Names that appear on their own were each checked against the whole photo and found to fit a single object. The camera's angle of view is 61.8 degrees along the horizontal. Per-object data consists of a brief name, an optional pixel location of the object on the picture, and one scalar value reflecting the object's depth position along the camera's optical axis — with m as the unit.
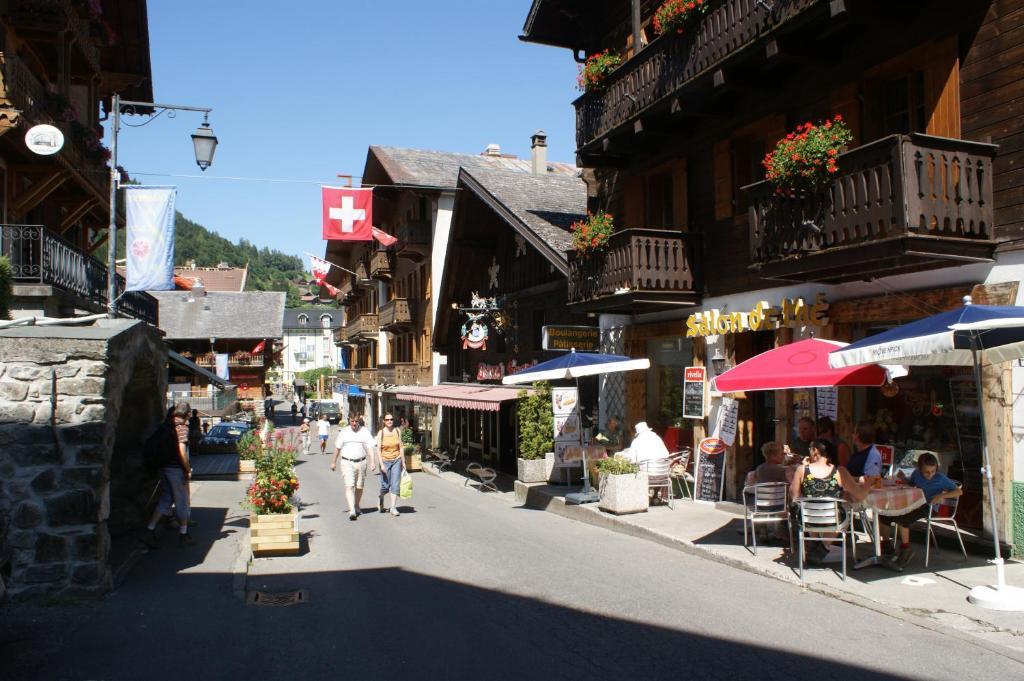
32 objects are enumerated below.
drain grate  8.59
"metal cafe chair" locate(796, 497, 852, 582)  8.82
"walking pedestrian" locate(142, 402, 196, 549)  11.06
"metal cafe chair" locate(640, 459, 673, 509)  14.34
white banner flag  14.88
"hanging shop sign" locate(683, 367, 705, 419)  15.11
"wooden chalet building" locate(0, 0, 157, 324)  16.12
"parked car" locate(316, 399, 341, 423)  63.54
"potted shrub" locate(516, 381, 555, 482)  18.75
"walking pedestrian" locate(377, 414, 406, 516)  15.18
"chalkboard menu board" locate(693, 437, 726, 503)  14.32
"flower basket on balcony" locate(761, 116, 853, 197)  11.01
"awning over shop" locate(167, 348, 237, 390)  22.30
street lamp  13.58
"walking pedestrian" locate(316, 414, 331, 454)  38.08
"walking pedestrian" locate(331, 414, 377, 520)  14.85
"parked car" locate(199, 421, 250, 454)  30.15
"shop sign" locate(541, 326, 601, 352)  18.81
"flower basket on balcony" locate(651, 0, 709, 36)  14.37
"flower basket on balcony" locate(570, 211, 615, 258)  16.44
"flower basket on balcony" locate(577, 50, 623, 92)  17.61
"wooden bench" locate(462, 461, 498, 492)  21.12
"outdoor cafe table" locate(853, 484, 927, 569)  8.73
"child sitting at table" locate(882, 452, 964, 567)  8.95
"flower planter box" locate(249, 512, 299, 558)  10.86
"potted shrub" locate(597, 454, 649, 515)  13.59
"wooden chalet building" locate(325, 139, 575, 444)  35.66
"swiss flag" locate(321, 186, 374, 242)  23.62
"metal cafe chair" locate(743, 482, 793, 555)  10.11
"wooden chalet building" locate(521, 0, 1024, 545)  9.78
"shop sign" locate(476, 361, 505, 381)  26.47
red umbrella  9.55
